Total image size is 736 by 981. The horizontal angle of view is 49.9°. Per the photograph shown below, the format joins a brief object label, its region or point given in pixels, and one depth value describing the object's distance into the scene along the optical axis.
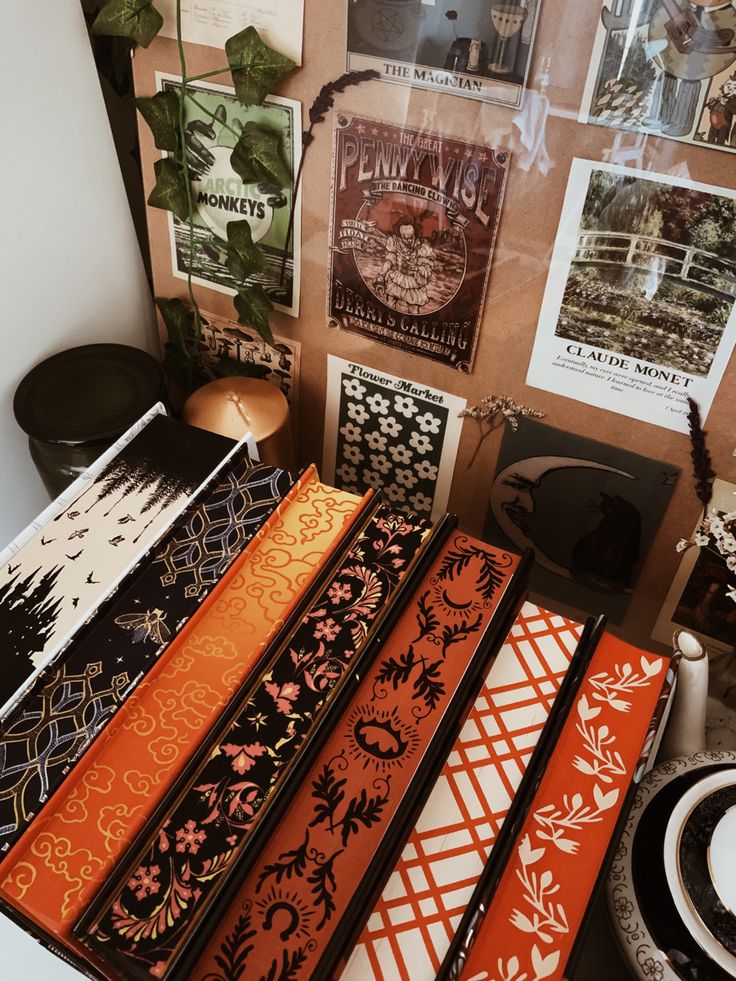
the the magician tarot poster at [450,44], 0.64
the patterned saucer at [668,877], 0.60
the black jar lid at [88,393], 0.85
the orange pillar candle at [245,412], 0.89
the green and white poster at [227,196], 0.80
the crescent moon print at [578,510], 0.83
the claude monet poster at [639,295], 0.65
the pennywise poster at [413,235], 0.73
